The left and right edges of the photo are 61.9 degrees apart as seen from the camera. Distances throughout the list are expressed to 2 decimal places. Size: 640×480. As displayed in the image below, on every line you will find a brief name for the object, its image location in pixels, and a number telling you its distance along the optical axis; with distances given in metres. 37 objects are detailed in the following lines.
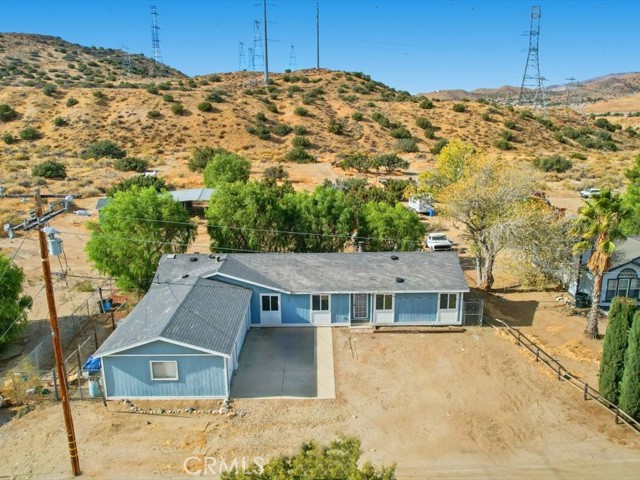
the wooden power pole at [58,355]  13.87
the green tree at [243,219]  30.89
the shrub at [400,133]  81.30
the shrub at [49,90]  86.69
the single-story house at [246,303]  19.39
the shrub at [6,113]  79.19
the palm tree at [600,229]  22.91
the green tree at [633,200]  34.81
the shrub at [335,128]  82.00
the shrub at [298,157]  70.62
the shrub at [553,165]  67.50
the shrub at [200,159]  62.66
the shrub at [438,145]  74.31
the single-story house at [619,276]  27.33
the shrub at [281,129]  80.25
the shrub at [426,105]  93.11
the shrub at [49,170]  57.38
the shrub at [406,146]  76.38
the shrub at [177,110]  82.06
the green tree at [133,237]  27.17
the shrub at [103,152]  68.94
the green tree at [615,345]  18.41
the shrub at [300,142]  76.19
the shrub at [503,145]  78.12
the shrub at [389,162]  65.25
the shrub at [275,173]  60.47
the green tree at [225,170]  48.84
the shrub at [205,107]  83.62
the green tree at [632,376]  17.59
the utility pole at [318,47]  122.75
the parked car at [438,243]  38.00
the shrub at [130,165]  62.81
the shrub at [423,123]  85.06
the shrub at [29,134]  74.62
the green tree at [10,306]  22.53
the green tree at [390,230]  31.44
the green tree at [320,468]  9.20
